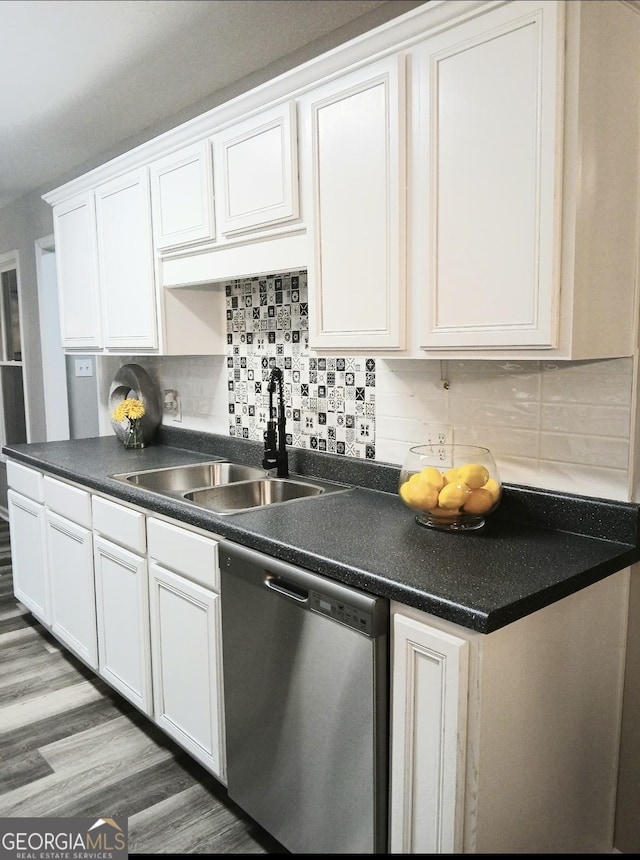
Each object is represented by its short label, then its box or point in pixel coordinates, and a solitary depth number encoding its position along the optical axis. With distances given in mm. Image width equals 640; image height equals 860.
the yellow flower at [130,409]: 3186
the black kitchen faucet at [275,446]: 2449
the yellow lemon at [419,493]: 1712
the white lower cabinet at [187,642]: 1982
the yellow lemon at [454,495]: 1681
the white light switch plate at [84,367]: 4293
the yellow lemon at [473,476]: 1688
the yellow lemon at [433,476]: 1725
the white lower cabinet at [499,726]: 1333
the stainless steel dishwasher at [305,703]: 1479
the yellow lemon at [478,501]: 1696
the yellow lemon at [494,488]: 1713
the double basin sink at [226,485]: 2389
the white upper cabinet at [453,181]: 1434
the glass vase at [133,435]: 3195
